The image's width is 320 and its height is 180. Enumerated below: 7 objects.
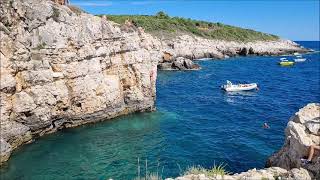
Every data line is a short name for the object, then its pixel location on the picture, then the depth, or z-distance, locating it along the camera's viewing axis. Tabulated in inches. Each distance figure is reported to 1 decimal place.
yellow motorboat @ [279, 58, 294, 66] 2973.5
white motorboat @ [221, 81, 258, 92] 1796.4
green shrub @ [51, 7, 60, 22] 1013.6
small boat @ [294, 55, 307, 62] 3305.0
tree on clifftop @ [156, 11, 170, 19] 4060.1
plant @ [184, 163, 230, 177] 499.5
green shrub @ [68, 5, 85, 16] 1121.6
